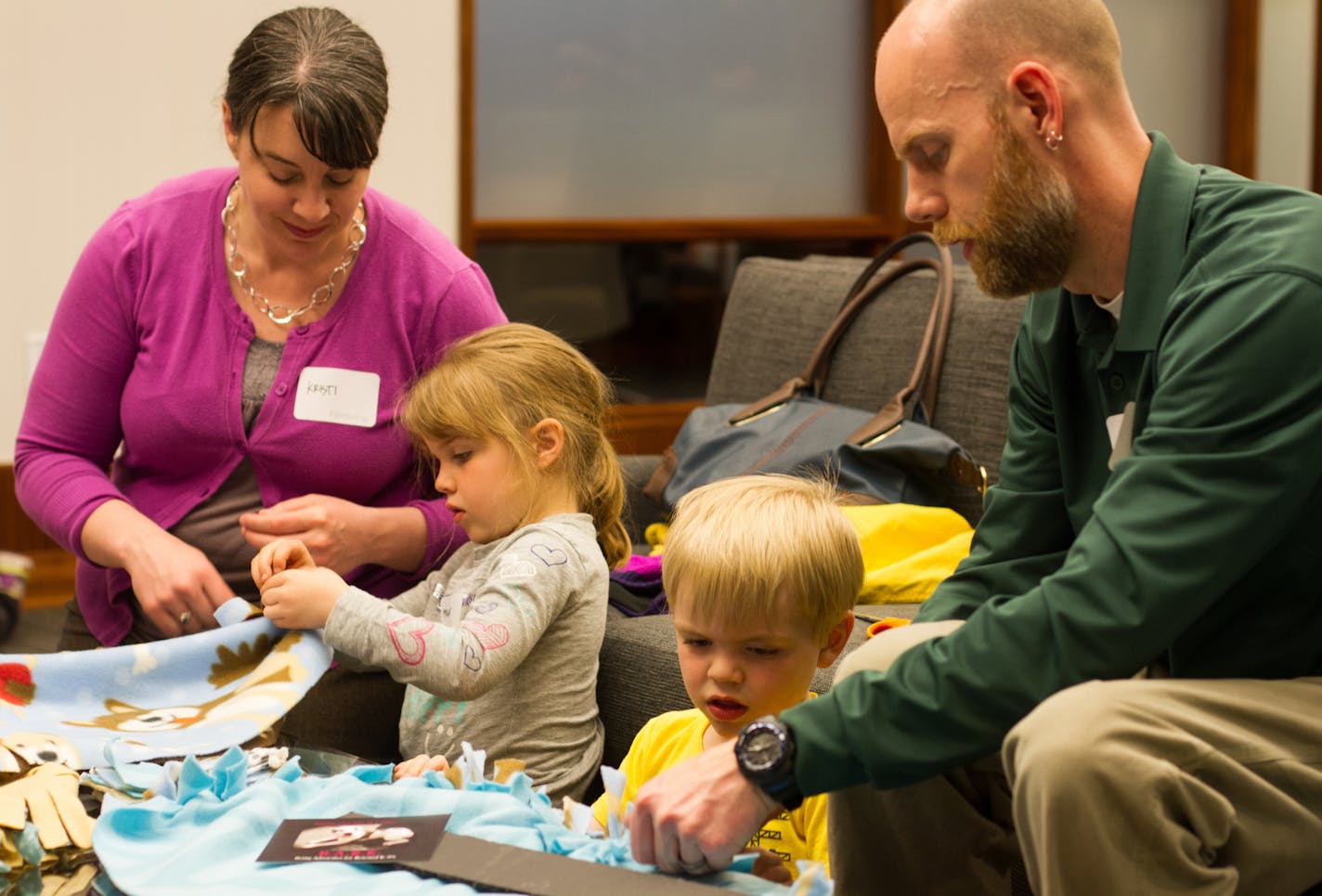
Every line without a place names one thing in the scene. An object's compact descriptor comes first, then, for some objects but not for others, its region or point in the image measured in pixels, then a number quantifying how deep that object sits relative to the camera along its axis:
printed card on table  2.66
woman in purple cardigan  3.11
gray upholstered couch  3.15
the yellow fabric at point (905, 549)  3.29
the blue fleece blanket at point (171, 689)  2.95
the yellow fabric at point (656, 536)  3.60
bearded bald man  2.51
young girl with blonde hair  2.96
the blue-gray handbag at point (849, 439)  3.40
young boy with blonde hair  2.75
